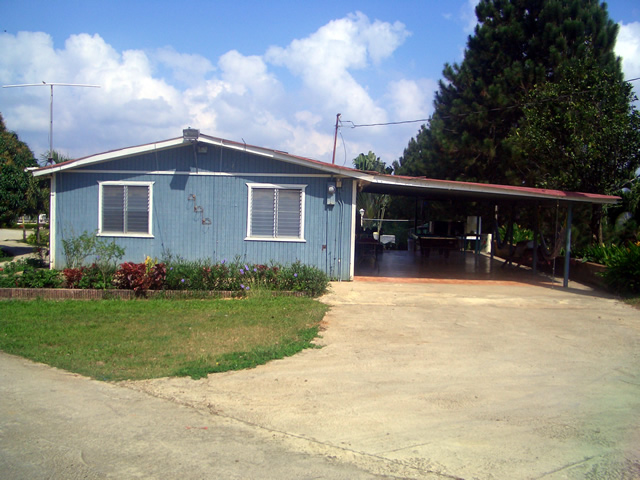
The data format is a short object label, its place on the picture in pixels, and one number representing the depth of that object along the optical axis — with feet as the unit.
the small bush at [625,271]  39.93
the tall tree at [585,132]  46.01
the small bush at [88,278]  36.21
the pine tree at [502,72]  62.28
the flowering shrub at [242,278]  36.32
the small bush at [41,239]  86.17
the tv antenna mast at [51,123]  51.45
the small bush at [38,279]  36.19
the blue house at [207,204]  43.57
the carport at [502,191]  41.14
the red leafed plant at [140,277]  35.40
